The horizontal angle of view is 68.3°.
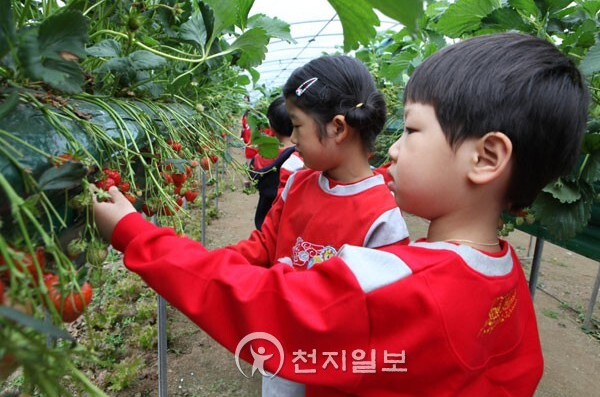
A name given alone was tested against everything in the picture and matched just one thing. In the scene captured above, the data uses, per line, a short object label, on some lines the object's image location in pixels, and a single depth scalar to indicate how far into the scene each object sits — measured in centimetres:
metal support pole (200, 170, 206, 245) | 289
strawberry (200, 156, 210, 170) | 112
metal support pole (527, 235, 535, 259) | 406
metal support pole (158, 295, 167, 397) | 148
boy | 58
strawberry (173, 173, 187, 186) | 78
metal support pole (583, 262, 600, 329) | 271
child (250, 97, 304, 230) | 244
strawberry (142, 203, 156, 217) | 70
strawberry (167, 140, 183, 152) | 81
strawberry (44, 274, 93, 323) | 33
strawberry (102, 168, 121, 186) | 52
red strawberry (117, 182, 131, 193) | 57
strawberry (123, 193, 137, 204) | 59
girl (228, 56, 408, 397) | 110
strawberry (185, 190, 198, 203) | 92
